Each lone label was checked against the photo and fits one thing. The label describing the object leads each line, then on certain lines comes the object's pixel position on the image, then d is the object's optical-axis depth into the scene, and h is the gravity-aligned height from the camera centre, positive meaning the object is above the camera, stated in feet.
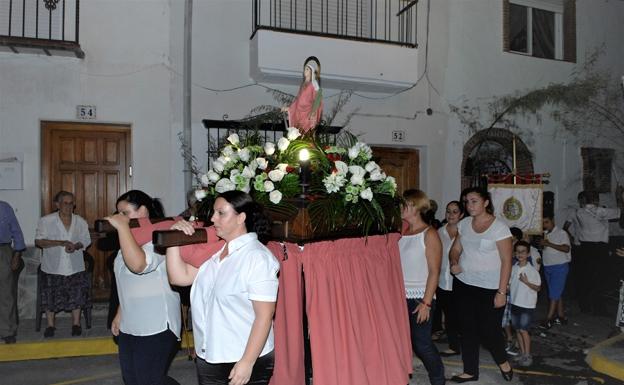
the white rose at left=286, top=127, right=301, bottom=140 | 12.62 +1.44
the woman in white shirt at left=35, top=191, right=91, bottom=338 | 22.17 -2.84
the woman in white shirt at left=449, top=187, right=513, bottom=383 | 15.57 -2.45
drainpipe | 27.68 +5.12
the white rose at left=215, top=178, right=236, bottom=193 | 11.24 +0.20
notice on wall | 25.14 +1.02
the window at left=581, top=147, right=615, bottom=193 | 38.19 +2.04
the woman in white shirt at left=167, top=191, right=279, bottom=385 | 8.64 -1.68
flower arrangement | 11.08 +0.28
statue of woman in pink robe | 13.71 +2.24
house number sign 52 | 32.55 +3.56
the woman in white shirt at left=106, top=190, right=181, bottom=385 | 11.24 -2.51
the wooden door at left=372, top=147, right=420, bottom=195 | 33.27 +1.88
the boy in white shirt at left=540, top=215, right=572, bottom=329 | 25.34 -3.25
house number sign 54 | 26.16 +3.95
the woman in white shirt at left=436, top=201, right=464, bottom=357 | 19.71 -3.22
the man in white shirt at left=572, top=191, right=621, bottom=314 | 27.45 -2.60
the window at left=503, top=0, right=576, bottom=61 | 37.09 +11.61
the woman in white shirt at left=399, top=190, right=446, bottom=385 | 14.37 -2.17
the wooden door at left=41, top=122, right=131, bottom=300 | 26.27 +1.27
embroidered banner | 26.05 -0.43
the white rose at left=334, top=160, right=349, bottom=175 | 11.35 +0.59
